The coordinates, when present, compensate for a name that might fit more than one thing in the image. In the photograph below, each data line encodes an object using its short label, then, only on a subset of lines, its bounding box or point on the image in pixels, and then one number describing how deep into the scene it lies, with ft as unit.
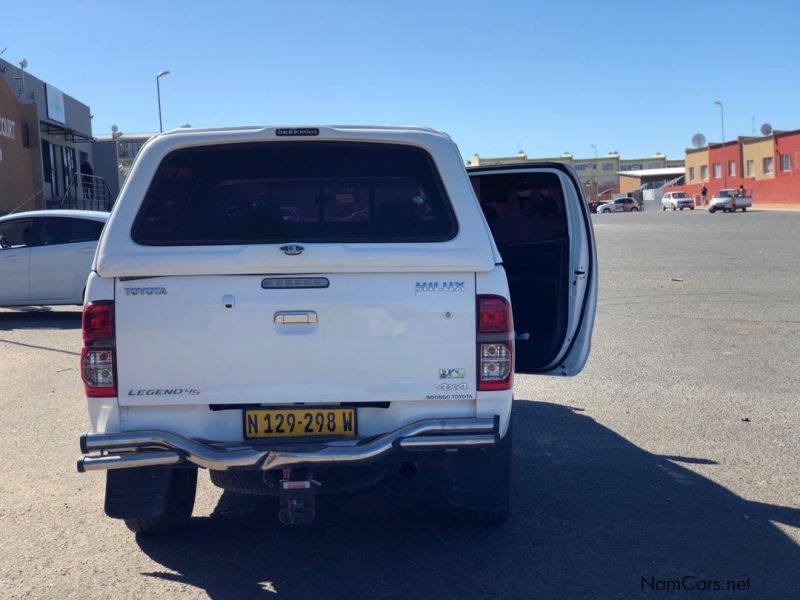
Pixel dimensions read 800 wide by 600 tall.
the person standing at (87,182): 104.83
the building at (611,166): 409.57
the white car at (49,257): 41.63
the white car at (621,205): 254.27
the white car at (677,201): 241.96
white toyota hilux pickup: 12.94
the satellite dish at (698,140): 263.49
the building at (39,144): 87.97
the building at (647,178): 355.93
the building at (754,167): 206.39
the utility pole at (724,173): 252.91
